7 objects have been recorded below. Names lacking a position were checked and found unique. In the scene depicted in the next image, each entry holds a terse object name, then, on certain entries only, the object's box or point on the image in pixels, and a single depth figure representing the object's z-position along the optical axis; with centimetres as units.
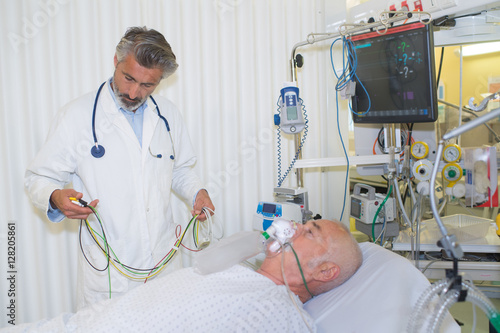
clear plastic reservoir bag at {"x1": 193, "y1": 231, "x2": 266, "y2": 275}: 151
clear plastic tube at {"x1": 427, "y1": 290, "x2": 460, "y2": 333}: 97
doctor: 180
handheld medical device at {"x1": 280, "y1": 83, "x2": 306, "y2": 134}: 222
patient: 129
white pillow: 131
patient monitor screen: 193
